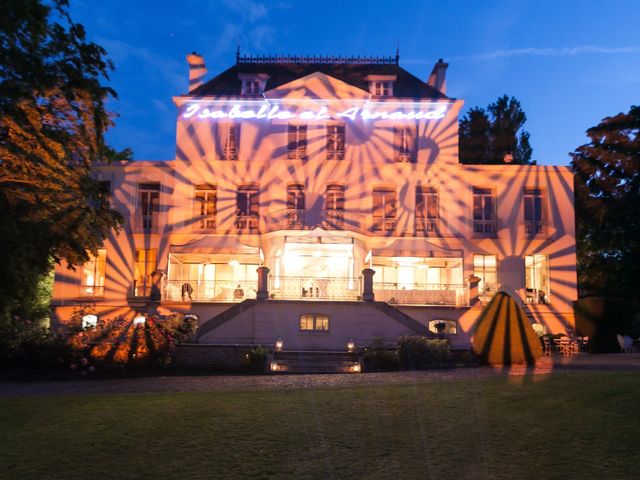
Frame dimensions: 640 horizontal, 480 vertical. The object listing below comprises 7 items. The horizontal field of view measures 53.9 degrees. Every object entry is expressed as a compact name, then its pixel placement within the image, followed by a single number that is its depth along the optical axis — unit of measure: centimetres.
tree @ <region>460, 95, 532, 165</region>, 4622
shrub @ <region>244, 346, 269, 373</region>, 1894
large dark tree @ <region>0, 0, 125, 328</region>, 1611
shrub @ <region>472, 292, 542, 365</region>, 1895
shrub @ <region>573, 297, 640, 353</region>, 2517
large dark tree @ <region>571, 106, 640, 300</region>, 3344
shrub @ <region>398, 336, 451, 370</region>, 1881
